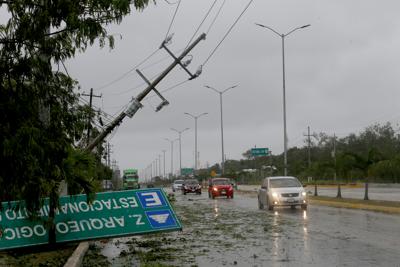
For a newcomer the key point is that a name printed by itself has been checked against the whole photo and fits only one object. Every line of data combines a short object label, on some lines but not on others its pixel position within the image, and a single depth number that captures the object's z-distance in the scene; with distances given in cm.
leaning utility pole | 2425
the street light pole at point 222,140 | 7438
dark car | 6219
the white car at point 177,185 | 8306
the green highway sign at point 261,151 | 10042
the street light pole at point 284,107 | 4480
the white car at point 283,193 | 2933
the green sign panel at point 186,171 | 14575
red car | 4884
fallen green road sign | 1248
